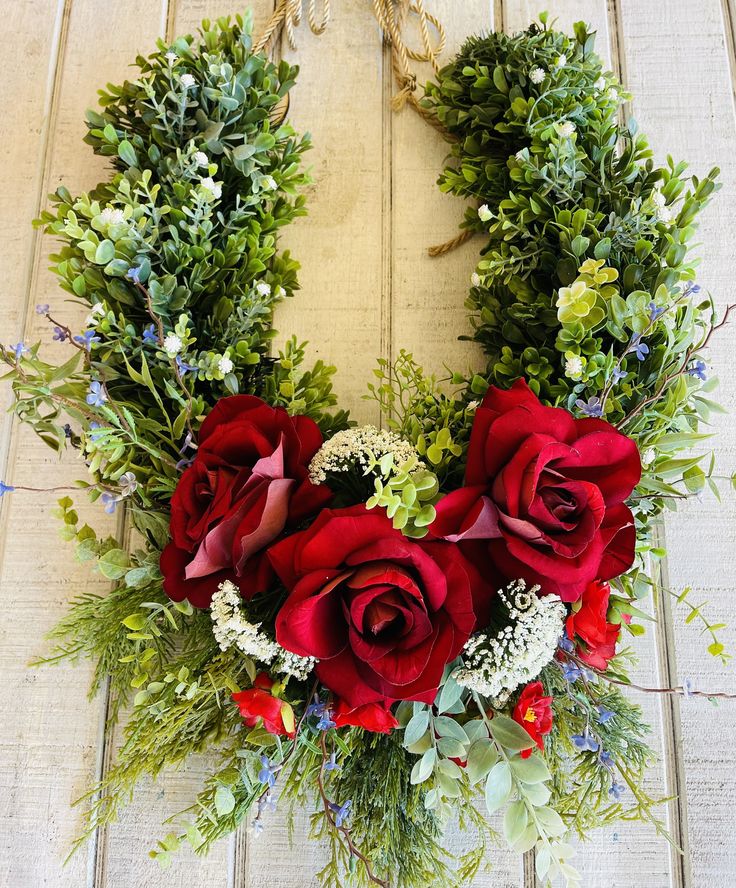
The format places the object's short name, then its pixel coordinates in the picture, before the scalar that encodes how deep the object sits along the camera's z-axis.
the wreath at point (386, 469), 0.62
